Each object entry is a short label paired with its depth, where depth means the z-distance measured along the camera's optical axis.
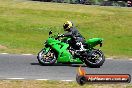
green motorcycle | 16.55
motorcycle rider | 16.75
